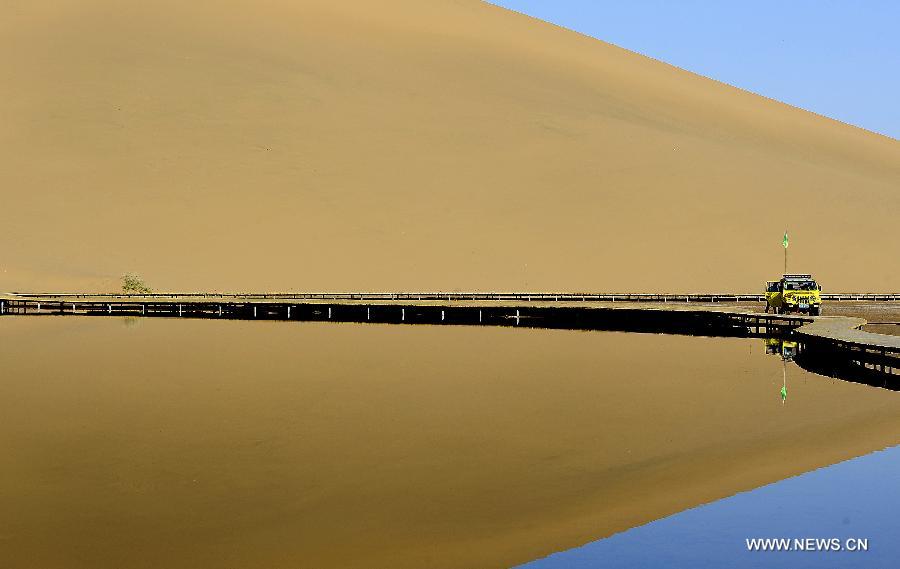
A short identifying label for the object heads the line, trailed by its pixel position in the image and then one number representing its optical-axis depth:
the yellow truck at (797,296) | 58.12
